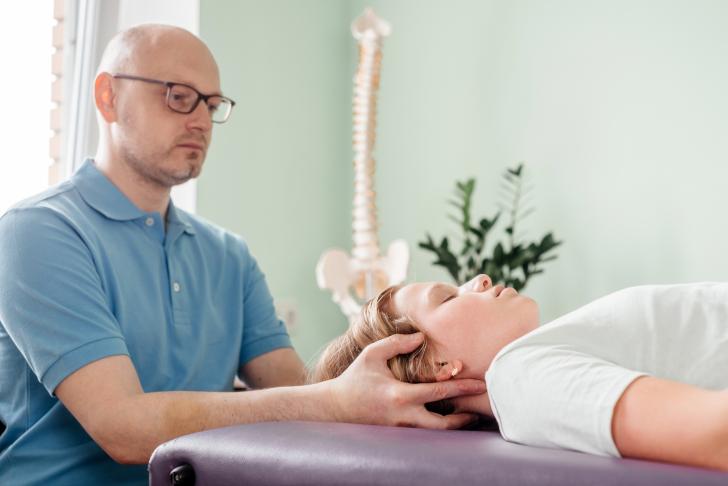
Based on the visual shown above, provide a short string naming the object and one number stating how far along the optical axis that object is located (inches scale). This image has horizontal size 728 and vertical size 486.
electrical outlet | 134.5
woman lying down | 36.9
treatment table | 34.4
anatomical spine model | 123.7
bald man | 58.1
